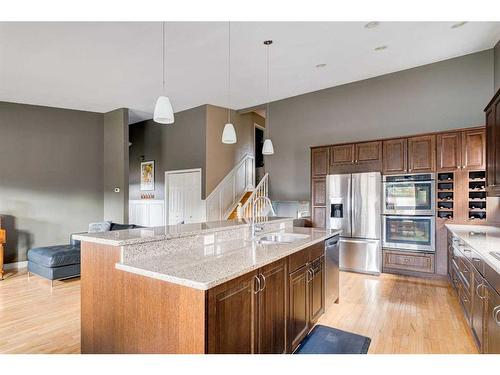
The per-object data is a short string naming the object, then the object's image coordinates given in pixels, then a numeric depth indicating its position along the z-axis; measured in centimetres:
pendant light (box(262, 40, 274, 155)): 456
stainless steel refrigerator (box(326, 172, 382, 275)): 477
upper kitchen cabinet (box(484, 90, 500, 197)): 275
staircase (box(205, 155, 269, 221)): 662
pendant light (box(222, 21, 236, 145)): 354
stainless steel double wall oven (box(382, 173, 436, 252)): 443
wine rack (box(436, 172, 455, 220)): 435
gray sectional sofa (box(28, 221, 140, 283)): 424
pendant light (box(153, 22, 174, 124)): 274
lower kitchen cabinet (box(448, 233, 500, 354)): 193
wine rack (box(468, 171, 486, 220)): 417
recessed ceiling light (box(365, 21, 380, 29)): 362
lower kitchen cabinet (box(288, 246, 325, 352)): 229
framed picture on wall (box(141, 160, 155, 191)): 780
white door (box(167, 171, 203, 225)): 681
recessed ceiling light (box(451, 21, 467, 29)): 374
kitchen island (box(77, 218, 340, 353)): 153
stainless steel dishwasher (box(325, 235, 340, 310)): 312
